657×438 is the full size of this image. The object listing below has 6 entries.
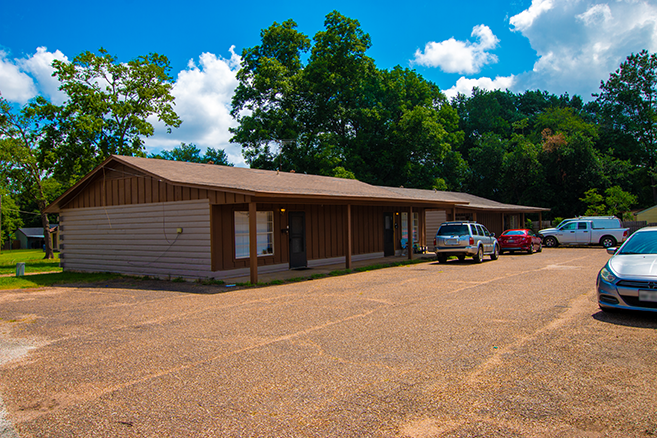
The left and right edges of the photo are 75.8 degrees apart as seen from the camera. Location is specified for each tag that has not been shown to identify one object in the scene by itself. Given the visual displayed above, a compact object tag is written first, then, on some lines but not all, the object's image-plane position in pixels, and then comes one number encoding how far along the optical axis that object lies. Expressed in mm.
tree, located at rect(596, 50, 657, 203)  49312
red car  22031
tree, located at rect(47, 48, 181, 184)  25625
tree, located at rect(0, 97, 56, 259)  28953
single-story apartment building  12898
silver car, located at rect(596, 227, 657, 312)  6543
